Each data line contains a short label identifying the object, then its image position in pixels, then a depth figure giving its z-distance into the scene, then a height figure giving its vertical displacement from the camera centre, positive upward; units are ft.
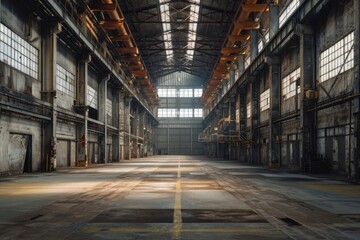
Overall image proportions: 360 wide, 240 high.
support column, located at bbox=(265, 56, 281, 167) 97.09 +7.85
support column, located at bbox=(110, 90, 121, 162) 139.23 +3.56
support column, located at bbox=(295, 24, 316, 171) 72.54 +8.46
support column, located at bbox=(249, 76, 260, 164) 120.16 +4.80
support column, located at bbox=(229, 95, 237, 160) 156.35 +5.11
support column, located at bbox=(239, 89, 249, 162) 138.10 +4.50
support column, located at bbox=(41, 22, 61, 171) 74.08 +9.64
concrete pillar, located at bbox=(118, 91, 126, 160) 146.72 +4.70
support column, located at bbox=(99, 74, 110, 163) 120.47 +6.20
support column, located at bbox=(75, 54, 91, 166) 95.76 +6.92
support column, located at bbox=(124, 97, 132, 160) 161.38 +3.82
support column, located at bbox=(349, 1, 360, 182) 51.78 +5.70
